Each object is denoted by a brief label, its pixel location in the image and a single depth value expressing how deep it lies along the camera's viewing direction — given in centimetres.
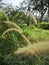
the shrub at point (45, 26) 753
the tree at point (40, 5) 1606
